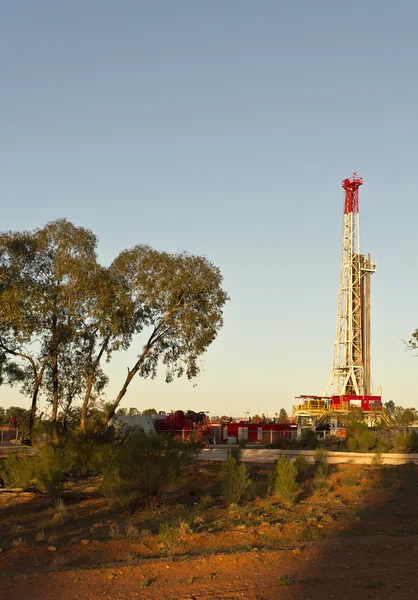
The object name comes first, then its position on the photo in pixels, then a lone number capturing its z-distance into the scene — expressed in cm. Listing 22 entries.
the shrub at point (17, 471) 2598
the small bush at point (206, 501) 2315
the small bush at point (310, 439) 4555
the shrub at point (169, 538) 1639
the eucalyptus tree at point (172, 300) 3691
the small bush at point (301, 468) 2807
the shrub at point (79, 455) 3059
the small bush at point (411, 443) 4269
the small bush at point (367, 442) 4291
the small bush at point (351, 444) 4320
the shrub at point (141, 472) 2291
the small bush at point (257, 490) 2461
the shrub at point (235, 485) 2375
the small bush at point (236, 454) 3282
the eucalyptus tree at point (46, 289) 3159
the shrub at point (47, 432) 3372
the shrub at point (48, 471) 2511
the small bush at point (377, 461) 3006
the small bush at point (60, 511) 2153
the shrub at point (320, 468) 2633
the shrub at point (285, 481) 2325
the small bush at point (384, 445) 4098
